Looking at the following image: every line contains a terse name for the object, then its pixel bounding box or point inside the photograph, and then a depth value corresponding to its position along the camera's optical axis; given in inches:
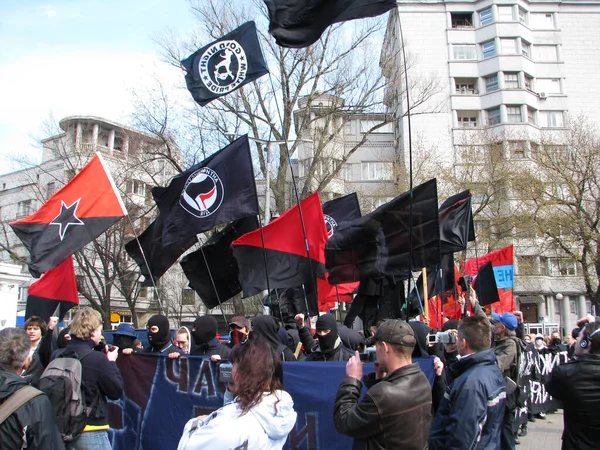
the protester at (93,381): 175.3
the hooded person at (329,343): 218.1
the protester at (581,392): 151.4
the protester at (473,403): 131.8
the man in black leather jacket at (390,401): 115.5
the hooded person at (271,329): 226.1
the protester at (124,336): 244.7
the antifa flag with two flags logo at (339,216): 400.8
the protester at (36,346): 219.2
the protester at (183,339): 276.4
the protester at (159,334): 252.1
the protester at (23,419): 122.5
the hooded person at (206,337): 251.0
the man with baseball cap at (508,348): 224.6
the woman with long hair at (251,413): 98.0
